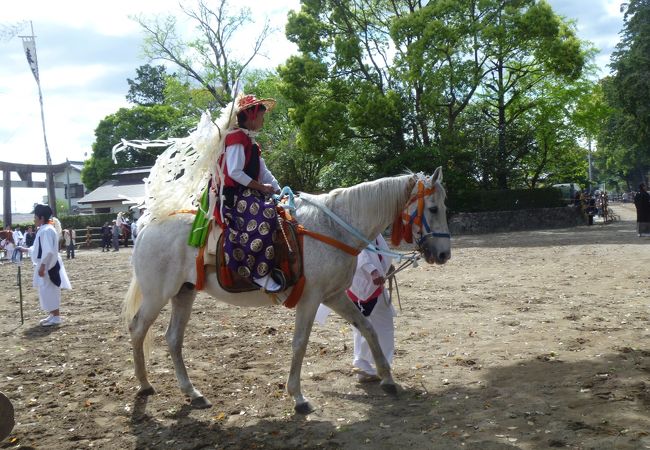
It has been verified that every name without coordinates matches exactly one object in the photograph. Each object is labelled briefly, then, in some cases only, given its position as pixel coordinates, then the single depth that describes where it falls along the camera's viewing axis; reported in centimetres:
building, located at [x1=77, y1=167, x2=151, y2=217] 5347
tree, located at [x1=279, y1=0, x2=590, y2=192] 2777
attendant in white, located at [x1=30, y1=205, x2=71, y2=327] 1005
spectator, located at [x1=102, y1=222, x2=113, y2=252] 3516
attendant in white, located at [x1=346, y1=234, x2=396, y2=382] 617
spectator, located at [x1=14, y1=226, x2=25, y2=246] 3167
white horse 536
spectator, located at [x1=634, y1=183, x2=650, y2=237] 2150
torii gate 3450
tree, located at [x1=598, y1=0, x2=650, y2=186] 2881
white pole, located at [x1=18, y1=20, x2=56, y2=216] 2661
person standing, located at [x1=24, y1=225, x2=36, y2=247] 3024
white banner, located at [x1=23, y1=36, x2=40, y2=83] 2467
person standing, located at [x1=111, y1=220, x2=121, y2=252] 3416
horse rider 531
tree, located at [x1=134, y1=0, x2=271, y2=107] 3831
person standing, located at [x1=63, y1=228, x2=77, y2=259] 2961
